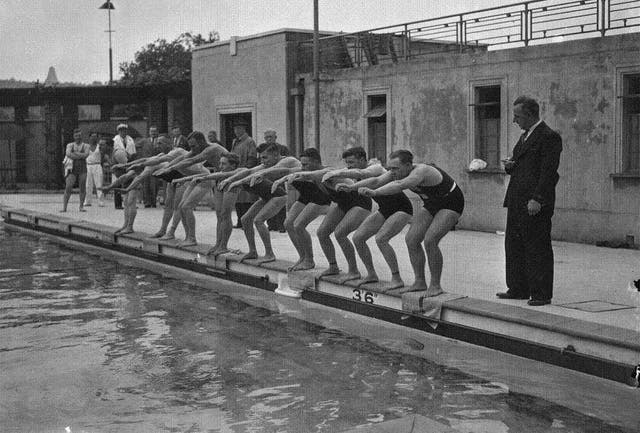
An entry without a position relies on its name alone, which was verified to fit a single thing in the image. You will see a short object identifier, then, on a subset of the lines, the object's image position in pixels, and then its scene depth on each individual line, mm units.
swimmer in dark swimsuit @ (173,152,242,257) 14680
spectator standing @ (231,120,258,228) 18422
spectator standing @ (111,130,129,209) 23625
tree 69419
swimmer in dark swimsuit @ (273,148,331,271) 12445
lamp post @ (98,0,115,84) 53397
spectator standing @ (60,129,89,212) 24453
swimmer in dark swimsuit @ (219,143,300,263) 13422
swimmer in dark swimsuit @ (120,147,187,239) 16578
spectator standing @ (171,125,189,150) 20016
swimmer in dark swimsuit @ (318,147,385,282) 11406
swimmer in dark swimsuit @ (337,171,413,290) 11055
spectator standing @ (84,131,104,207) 25016
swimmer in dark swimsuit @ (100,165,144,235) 17677
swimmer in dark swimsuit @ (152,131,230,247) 15852
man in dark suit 10070
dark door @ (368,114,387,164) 22016
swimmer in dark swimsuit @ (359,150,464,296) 10297
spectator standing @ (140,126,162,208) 23875
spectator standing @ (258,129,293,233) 19422
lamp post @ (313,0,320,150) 21766
